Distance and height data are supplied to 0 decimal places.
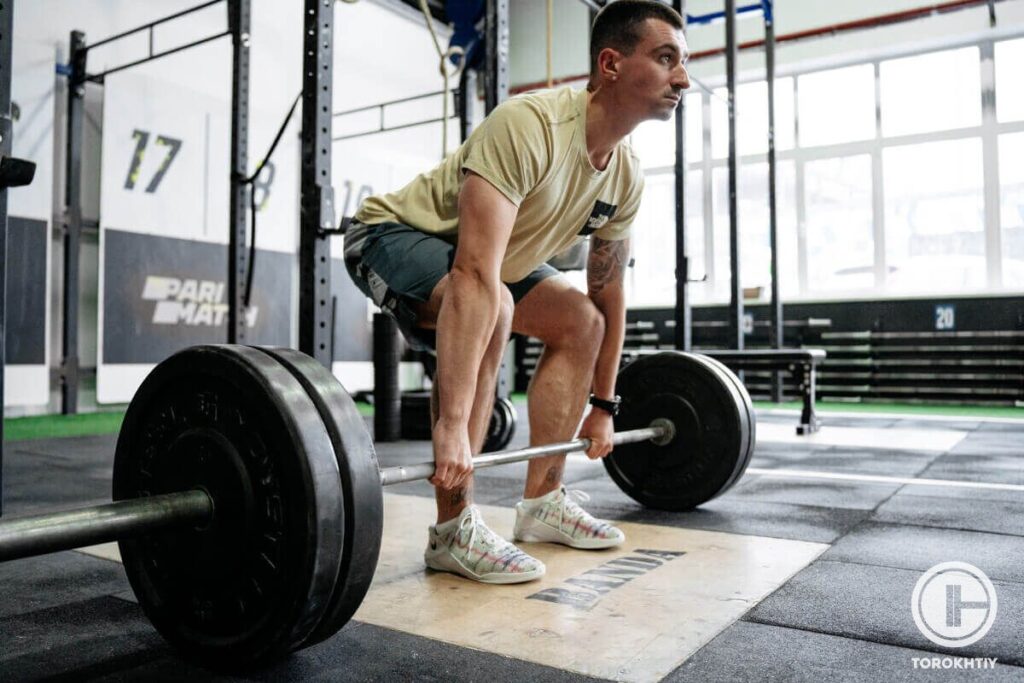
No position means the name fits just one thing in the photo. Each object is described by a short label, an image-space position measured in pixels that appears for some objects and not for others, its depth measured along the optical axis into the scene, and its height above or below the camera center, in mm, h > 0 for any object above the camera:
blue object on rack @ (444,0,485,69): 3578 +1568
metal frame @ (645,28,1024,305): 6902 +2027
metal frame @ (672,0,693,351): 4004 +591
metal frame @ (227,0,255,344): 3855 +1009
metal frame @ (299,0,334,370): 2203 +512
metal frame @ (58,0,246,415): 5238 +1078
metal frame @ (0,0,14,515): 1897 +700
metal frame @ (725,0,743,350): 4586 +921
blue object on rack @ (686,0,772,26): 5129 +2335
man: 1339 +212
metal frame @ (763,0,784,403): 5203 +1392
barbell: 951 -169
